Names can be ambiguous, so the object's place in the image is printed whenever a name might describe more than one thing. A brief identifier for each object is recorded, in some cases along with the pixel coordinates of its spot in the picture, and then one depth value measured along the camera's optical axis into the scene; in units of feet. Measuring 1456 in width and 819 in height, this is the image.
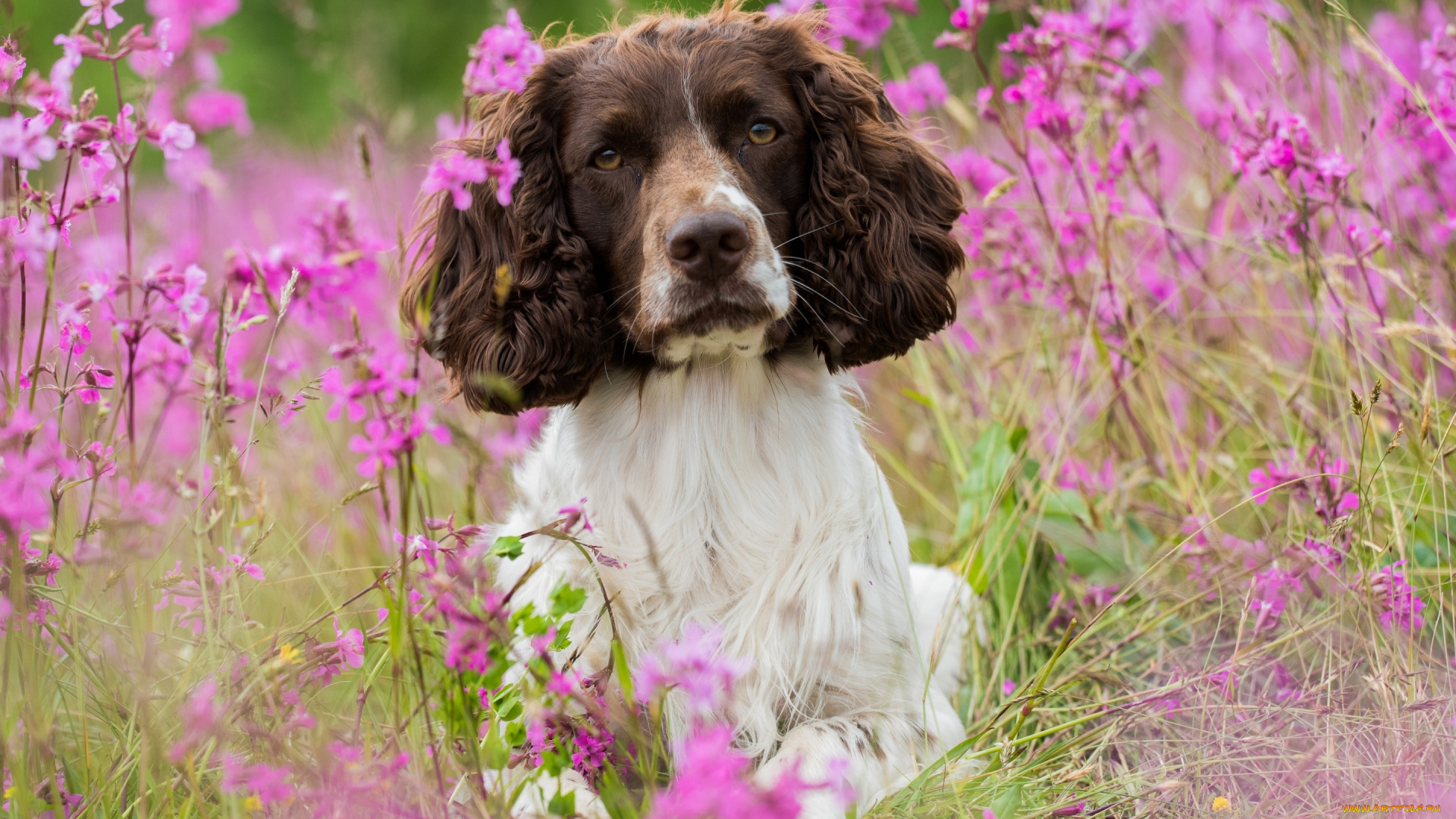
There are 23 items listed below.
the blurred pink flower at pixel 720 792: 7.74
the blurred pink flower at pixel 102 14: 8.15
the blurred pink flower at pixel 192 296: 8.23
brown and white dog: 8.64
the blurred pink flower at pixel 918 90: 9.66
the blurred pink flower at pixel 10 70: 8.18
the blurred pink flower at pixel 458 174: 8.11
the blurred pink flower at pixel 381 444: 7.94
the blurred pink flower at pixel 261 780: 7.93
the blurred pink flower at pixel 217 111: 9.29
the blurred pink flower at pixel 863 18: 9.54
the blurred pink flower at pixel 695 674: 7.79
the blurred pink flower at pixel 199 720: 7.90
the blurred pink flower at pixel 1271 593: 8.61
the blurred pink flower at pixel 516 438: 9.62
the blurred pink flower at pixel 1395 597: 8.47
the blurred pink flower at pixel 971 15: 9.04
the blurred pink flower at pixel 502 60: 8.21
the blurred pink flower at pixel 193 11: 8.85
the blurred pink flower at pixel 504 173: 8.14
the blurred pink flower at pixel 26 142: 8.06
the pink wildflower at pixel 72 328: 8.23
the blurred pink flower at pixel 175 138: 8.25
